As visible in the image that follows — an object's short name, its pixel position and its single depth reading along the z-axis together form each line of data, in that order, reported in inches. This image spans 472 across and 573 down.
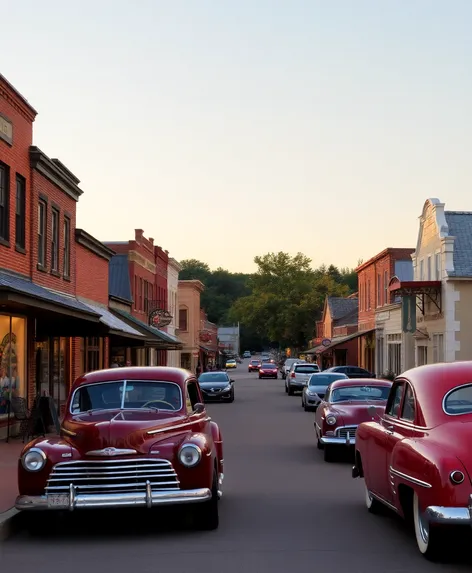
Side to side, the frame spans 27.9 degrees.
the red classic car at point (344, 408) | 683.4
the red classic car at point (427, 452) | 309.7
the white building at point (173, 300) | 2736.2
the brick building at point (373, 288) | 2303.2
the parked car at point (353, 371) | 1806.1
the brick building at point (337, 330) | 3014.3
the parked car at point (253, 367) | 4623.5
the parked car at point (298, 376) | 2037.4
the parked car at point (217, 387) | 1712.6
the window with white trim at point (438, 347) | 1707.2
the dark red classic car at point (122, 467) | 381.4
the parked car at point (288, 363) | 2953.2
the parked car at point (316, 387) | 1350.9
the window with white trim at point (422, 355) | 1850.6
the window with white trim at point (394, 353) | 2091.7
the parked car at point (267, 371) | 3506.4
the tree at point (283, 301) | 4591.5
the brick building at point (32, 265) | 880.9
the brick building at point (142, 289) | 2011.6
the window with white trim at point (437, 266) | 1728.1
